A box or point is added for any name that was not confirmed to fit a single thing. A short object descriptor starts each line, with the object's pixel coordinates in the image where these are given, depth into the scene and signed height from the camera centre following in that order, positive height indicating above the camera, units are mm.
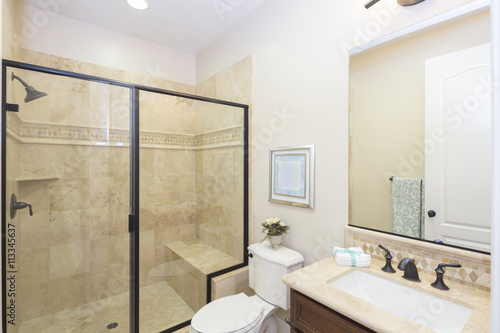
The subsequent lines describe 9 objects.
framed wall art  1615 -68
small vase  1713 -534
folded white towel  1221 -481
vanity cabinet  893 -626
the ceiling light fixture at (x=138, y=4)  1949 +1363
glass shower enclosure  1453 -263
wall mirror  996 +170
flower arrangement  1712 -448
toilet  1359 -896
